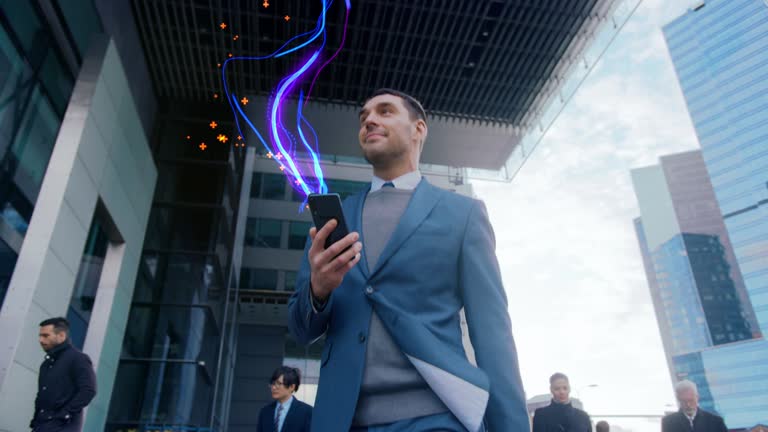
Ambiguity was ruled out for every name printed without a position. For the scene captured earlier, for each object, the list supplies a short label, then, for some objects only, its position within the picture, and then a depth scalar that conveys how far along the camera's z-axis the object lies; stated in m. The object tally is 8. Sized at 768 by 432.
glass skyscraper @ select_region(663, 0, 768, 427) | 74.19
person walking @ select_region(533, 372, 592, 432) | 6.29
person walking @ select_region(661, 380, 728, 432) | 5.59
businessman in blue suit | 1.21
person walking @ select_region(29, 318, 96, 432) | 4.26
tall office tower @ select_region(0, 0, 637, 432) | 6.86
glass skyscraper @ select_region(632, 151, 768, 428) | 93.81
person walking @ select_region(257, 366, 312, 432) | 5.43
